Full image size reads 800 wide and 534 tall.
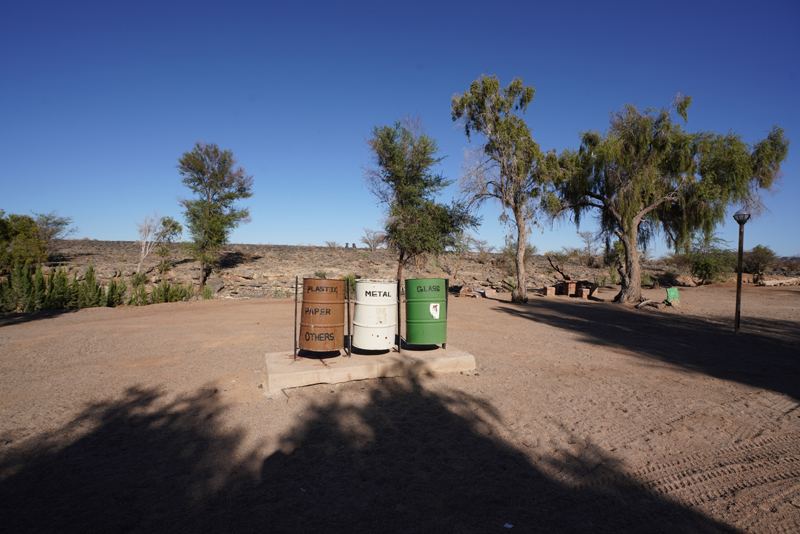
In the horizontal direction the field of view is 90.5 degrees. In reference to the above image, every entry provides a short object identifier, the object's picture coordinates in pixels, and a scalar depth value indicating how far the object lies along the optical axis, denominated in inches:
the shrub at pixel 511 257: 1425.0
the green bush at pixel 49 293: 519.5
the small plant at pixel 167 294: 658.5
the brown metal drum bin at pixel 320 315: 229.0
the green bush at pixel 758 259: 1193.4
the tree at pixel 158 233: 1211.2
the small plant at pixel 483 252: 1409.3
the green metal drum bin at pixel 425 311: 248.2
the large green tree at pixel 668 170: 660.7
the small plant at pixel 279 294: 792.1
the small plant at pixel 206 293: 737.6
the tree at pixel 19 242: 863.2
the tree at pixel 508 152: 669.3
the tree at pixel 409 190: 679.7
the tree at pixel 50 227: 1336.4
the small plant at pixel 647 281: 1035.9
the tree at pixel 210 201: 1134.4
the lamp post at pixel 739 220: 415.8
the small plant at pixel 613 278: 1131.9
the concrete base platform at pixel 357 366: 212.2
